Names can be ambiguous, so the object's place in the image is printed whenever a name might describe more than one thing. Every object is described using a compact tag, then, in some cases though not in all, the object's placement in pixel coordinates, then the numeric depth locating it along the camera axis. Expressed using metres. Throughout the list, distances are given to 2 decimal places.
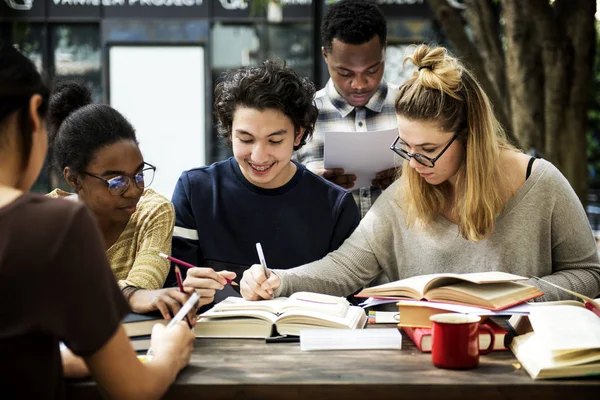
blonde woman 2.77
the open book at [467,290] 2.26
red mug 1.94
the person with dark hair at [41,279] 1.46
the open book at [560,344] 1.88
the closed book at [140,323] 2.15
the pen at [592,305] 2.26
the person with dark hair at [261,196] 2.96
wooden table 1.83
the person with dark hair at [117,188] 2.72
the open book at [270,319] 2.29
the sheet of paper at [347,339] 2.14
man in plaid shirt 3.71
